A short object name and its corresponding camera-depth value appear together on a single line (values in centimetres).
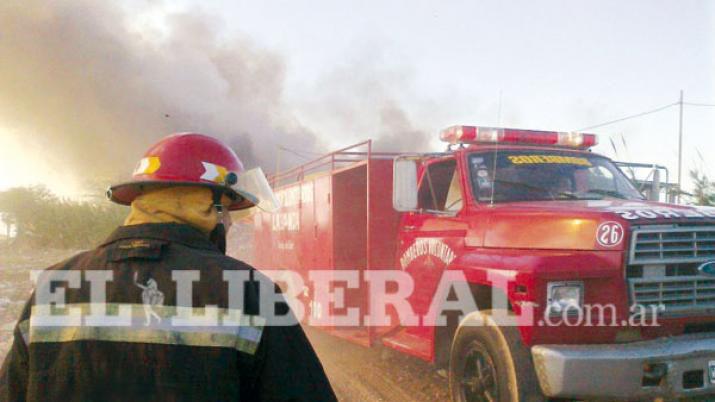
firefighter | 141
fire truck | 346
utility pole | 856
